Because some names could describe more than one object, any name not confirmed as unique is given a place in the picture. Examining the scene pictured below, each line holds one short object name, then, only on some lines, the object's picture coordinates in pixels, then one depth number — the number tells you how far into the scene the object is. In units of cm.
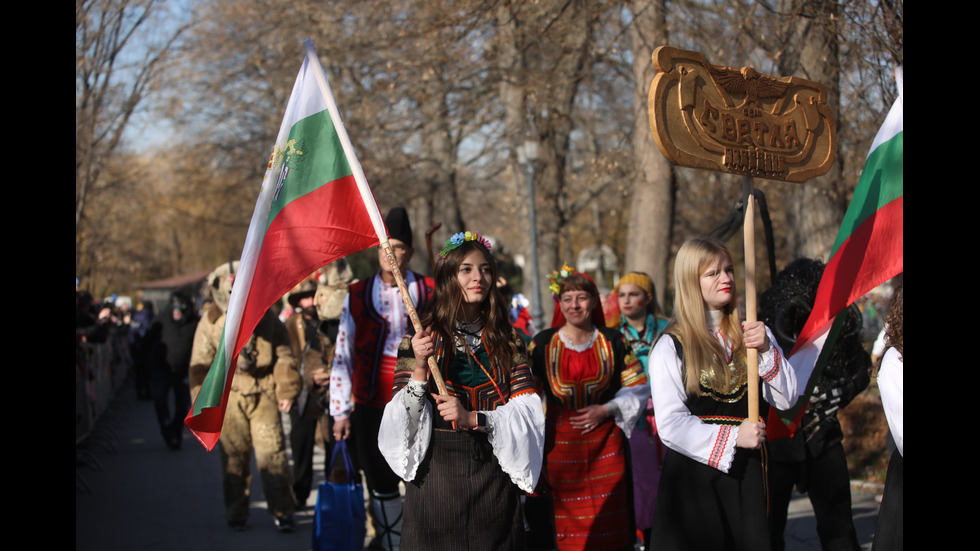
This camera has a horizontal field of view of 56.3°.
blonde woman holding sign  349
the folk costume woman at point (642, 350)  584
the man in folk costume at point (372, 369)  518
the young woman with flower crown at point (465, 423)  355
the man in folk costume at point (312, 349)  666
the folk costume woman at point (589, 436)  476
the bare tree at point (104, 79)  1296
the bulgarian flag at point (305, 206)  381
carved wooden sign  333
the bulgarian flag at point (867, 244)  375
